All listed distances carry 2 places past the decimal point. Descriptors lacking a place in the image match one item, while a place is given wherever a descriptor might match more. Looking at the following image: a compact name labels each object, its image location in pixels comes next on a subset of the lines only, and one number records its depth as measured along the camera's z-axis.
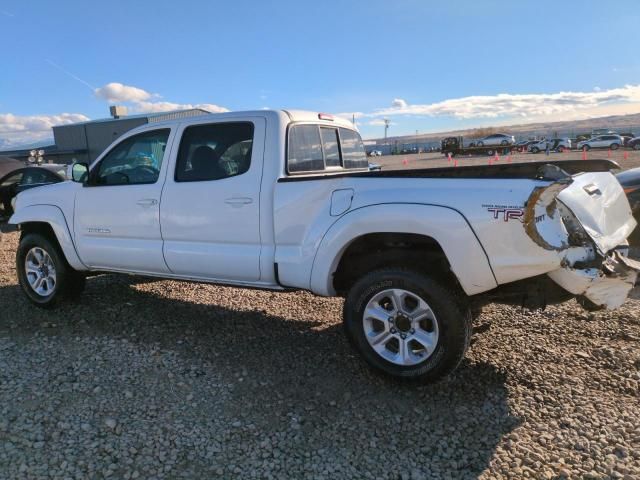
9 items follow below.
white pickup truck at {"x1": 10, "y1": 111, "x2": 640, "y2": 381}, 3.01
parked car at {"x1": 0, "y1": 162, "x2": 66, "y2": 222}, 12.06
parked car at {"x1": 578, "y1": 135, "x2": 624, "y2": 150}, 49.41
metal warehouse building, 32.94
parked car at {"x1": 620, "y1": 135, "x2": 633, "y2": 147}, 49.81
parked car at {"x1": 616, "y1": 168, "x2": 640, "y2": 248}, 6.21
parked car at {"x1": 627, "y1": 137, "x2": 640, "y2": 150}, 48.28
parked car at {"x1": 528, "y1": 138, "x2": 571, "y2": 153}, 50.59
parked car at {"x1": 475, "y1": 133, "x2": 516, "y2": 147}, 54.28
